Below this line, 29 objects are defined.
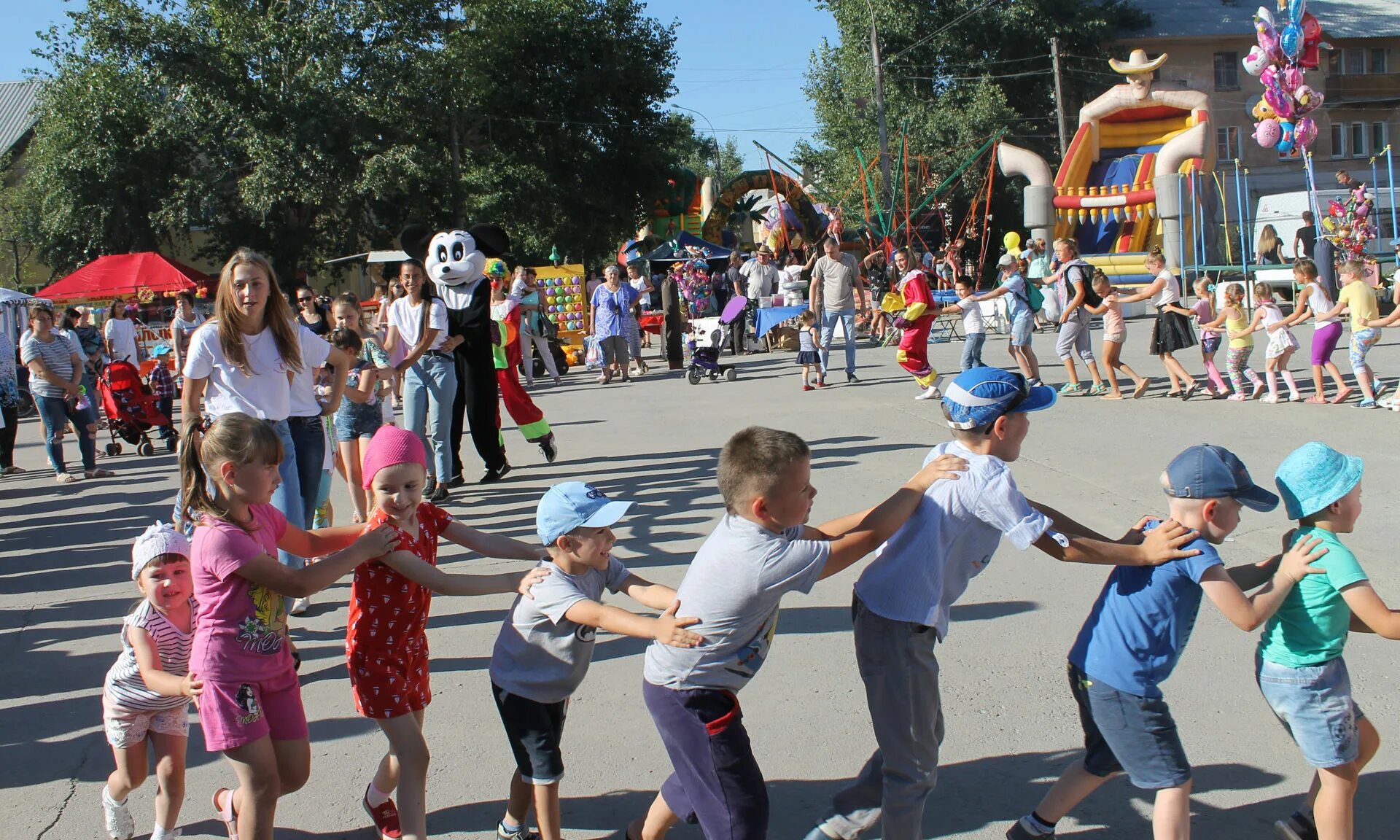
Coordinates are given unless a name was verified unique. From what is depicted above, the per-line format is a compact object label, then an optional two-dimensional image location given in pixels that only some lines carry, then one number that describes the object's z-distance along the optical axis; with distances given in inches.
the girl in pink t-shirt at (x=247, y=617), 119.3
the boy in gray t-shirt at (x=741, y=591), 112.6
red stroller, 522.9
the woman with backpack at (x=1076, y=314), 497.4
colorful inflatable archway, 1348.4
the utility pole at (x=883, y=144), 1354.6
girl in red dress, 128.3
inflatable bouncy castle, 1079.0
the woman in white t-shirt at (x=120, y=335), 601.3
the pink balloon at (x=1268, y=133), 848.9
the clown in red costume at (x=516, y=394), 389.7
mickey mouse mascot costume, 363.6
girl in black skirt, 484.1
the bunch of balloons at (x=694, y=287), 847.7
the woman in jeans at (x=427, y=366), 330.0
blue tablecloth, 685.3
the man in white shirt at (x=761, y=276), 928.3
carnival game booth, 844.6
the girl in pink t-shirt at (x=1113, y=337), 487.2
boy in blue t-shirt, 114.3
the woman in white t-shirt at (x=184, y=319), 506.0
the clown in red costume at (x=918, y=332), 523.5
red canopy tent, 922.7
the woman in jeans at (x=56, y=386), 442.0
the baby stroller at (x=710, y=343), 645.9
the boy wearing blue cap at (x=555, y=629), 120.1
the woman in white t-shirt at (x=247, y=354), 198.8
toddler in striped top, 129.0
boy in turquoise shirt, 115.6
